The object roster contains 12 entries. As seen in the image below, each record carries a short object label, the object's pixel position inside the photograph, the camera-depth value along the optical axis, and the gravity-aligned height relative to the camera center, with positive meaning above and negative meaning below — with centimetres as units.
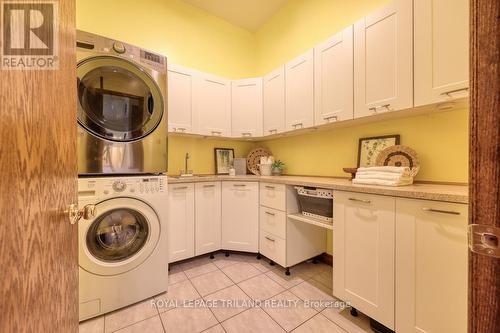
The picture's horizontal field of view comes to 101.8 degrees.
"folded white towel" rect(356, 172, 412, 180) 125 -7
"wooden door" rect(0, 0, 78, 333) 37 -6
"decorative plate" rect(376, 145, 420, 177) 145 +5
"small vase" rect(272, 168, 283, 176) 251 -7
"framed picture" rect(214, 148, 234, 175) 268 +7
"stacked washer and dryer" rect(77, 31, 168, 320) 133 -5
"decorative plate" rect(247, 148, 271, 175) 273 +8
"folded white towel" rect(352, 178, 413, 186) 124 -11
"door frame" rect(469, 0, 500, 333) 32 +2
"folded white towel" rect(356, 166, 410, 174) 125 -3
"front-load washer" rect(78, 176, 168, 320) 132 -56
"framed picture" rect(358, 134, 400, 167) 163 +16
